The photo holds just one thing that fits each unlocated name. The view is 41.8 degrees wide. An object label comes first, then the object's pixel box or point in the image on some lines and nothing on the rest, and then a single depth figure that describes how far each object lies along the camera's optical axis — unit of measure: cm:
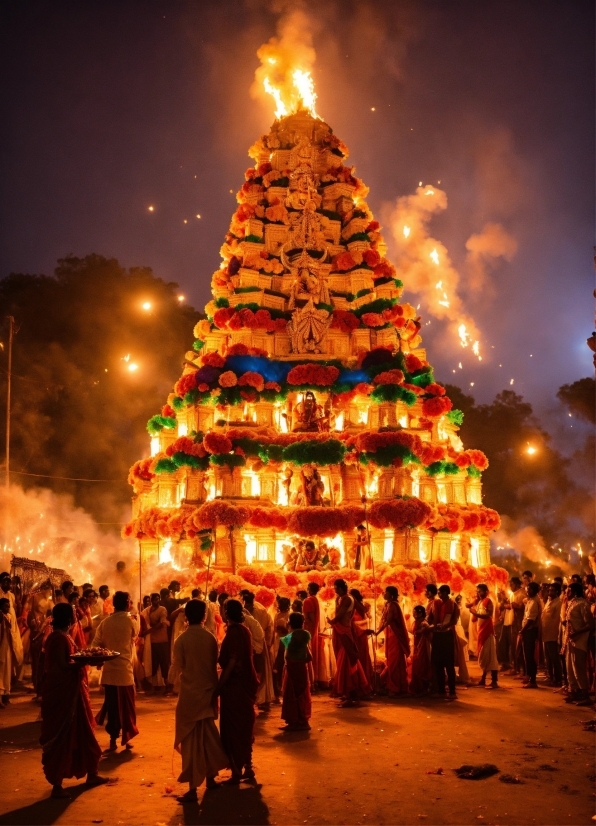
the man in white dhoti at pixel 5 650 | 1177
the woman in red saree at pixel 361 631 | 1190
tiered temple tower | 2034
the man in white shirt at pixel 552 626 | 1261
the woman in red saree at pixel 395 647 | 1232
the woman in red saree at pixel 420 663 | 1247
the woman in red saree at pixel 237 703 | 713
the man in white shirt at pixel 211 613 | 1190
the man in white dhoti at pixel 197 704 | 685
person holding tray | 695
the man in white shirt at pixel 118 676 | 845
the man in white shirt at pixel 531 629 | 1285
